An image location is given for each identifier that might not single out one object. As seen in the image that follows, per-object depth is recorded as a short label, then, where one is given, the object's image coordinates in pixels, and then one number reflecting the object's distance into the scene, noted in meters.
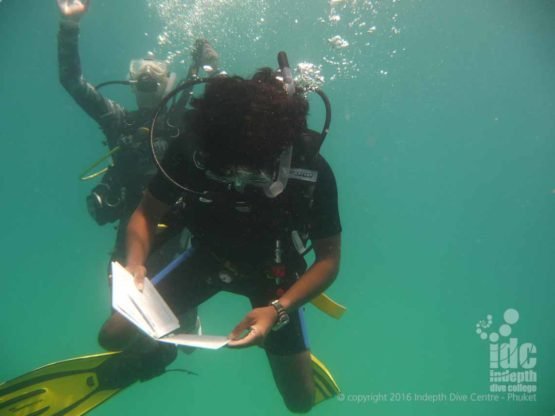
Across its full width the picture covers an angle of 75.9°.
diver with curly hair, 2.23
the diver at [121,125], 5.11
